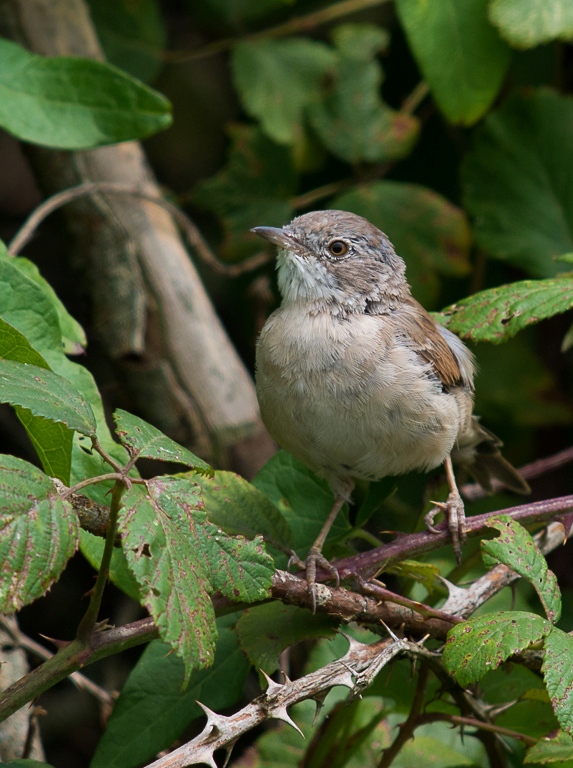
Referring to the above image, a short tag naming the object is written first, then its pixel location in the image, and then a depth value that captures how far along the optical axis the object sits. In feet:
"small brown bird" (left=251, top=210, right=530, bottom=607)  18.31
